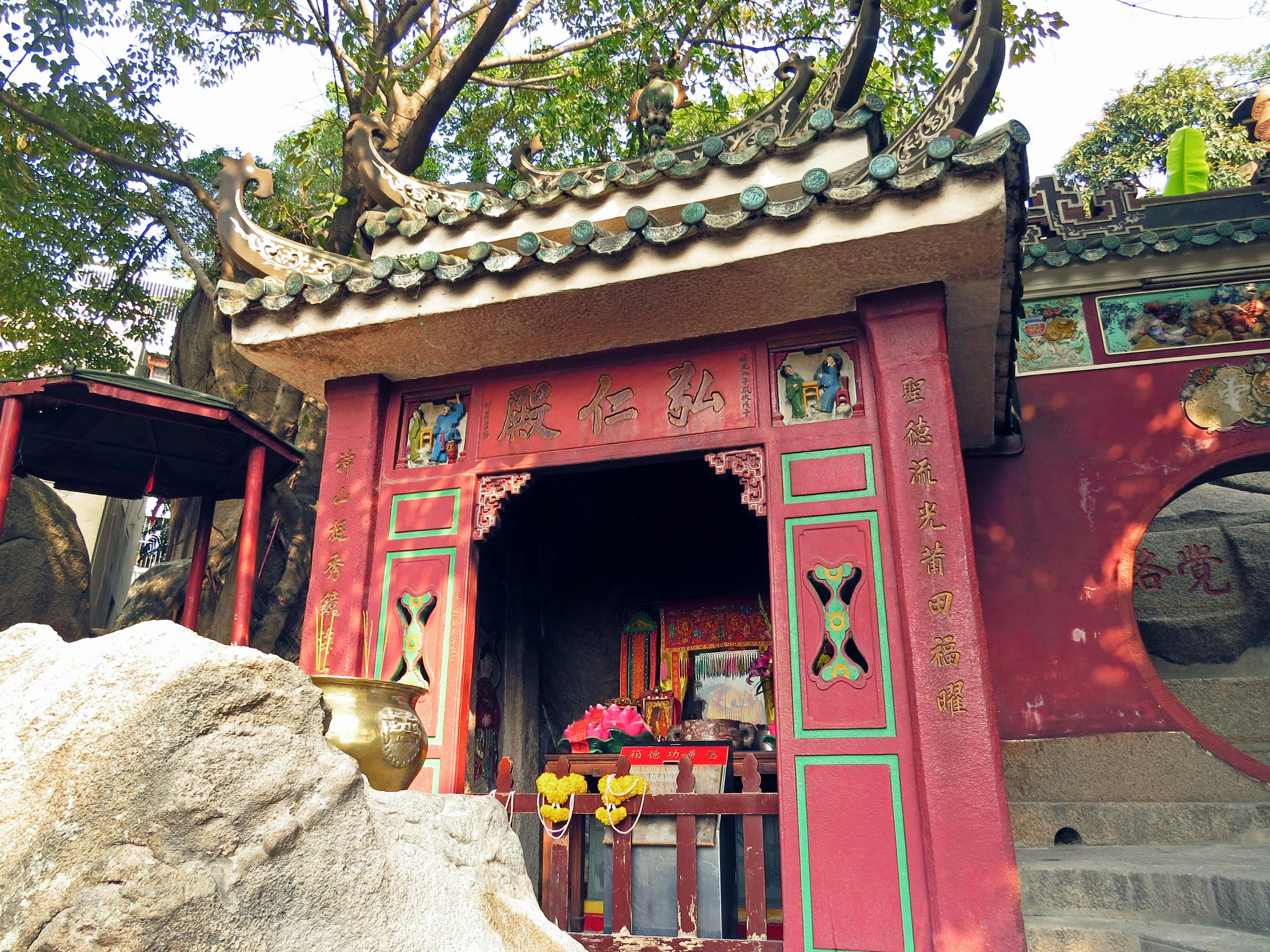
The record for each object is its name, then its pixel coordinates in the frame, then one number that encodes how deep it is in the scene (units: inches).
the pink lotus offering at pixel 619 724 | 252.5
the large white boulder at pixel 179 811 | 78.8
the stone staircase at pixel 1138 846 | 170.6
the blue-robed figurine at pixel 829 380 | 211.6
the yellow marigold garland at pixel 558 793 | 201.9
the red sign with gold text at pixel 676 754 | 233.6
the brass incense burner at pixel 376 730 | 155.3
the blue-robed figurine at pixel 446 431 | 243.0
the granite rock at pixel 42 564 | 431.5
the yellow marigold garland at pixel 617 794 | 196.1
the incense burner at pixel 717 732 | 268.7
